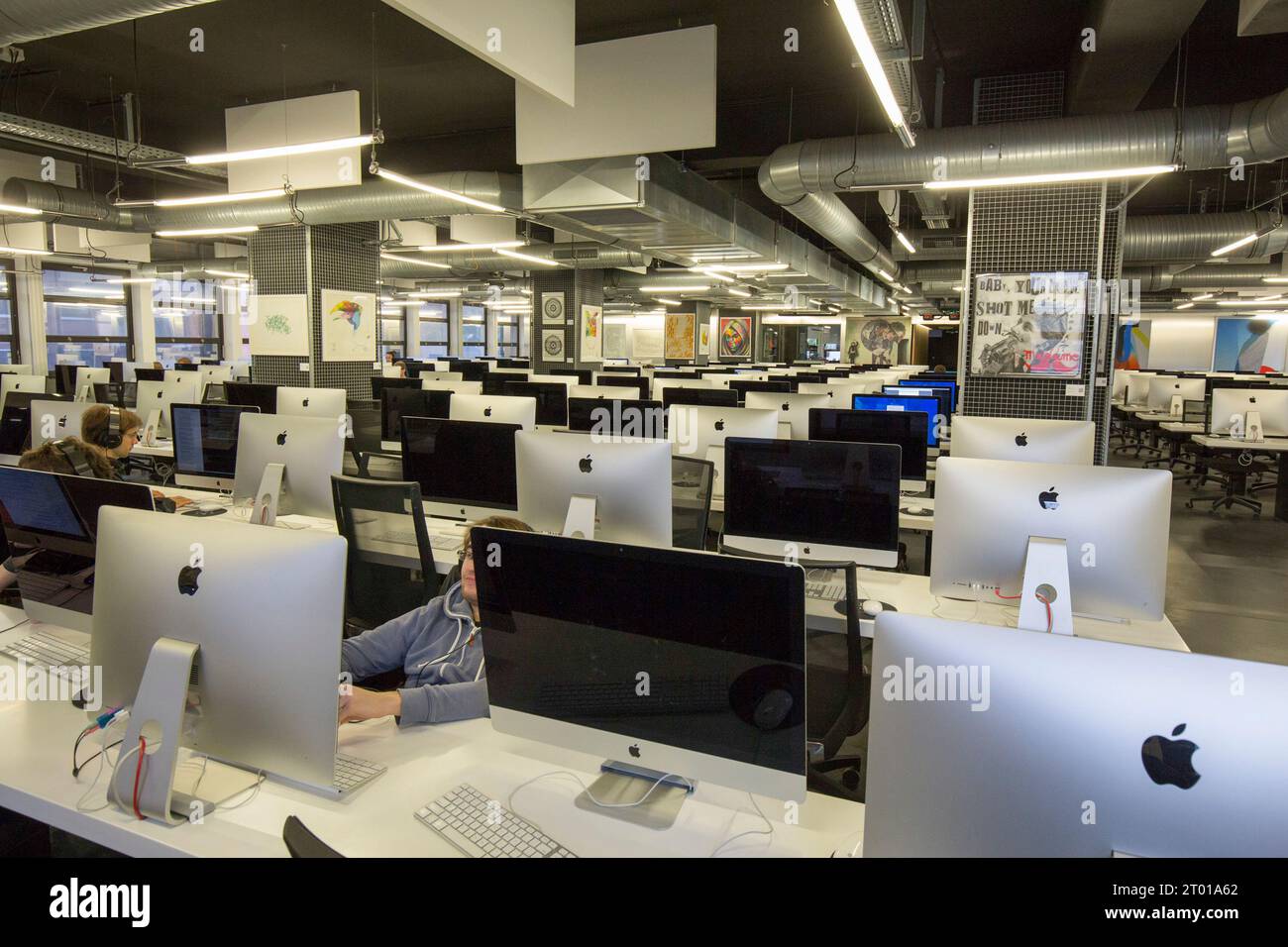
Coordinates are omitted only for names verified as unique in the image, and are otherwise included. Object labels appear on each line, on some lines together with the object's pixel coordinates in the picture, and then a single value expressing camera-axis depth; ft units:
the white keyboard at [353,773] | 6.16
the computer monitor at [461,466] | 12.84
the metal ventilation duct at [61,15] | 11.92
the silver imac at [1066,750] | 3.28
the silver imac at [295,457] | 12.98
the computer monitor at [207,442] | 15.31
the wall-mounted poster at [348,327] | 35.53
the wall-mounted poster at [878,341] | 100.73
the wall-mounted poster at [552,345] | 55.77
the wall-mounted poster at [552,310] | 56.24
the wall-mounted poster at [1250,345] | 80.59
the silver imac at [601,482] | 9.78
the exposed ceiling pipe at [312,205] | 27.96
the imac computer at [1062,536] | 8.03
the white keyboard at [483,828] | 5.30
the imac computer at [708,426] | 14.62
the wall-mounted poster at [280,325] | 34.96
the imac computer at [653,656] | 5.14
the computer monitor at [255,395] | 23.79
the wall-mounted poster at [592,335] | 55.77
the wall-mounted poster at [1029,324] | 24.58
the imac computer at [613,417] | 21.62
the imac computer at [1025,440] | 11.48
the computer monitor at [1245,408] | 29.12
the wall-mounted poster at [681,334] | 87.81
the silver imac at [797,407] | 18.65
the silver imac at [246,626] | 5.25
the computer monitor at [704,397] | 23.80
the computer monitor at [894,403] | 18.67
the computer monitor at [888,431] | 16.07
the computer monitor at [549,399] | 25.27
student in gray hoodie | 7.32
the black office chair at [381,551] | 10.64
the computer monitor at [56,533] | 7.61
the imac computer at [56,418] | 20.01
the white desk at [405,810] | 5.44
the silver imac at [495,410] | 15.87
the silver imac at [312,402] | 17.42
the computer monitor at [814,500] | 10.43
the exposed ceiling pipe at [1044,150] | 19.35
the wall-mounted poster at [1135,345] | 82.33
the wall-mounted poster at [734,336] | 99.35
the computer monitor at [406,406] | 19.35
